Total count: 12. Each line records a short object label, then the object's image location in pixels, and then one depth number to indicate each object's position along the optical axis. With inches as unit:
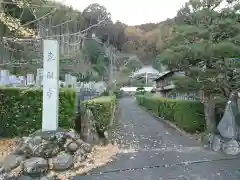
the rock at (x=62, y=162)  243.9
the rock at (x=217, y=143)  324.2
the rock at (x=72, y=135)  282.5
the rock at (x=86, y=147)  285.4
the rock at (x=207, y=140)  344.8
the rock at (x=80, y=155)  267.2
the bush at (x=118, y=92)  1695.9
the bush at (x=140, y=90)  1878.4
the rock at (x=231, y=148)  307.4
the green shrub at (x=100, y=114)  336.2
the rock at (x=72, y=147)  273.9
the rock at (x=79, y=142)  282.9
